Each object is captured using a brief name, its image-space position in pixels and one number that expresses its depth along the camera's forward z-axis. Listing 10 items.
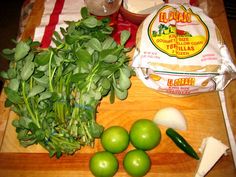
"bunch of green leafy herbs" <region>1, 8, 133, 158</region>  0.65
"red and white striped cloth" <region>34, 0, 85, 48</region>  0.96
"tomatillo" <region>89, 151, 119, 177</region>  0.65
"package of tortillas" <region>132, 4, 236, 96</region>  0.73
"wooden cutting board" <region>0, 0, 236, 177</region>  0.69
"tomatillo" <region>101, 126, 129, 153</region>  0.68
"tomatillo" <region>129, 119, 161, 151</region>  0.68
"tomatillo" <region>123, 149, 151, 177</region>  0.65
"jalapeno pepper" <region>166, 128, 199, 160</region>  0.69
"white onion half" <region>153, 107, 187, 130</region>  0.74
